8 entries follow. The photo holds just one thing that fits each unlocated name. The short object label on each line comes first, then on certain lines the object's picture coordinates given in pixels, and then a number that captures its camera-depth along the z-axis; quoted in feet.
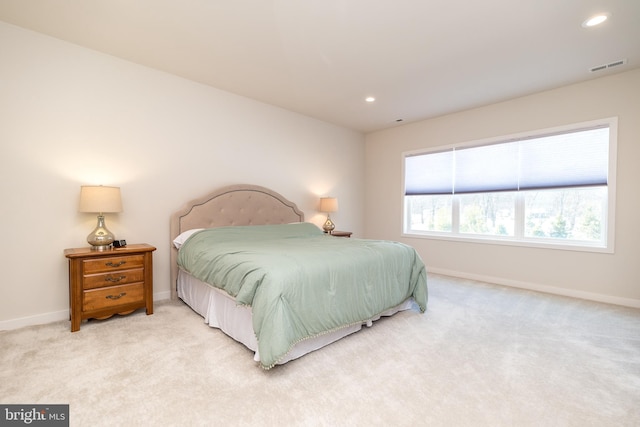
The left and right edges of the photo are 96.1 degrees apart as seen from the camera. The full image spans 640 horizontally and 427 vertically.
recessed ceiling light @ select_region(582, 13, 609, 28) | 7.38
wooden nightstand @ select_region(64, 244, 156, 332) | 8.02
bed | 6.26
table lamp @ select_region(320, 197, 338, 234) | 15.67
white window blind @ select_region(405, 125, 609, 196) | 11.39
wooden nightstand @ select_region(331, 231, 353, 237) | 15.87
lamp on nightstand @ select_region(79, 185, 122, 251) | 8.41
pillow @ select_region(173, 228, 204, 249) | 10.60
